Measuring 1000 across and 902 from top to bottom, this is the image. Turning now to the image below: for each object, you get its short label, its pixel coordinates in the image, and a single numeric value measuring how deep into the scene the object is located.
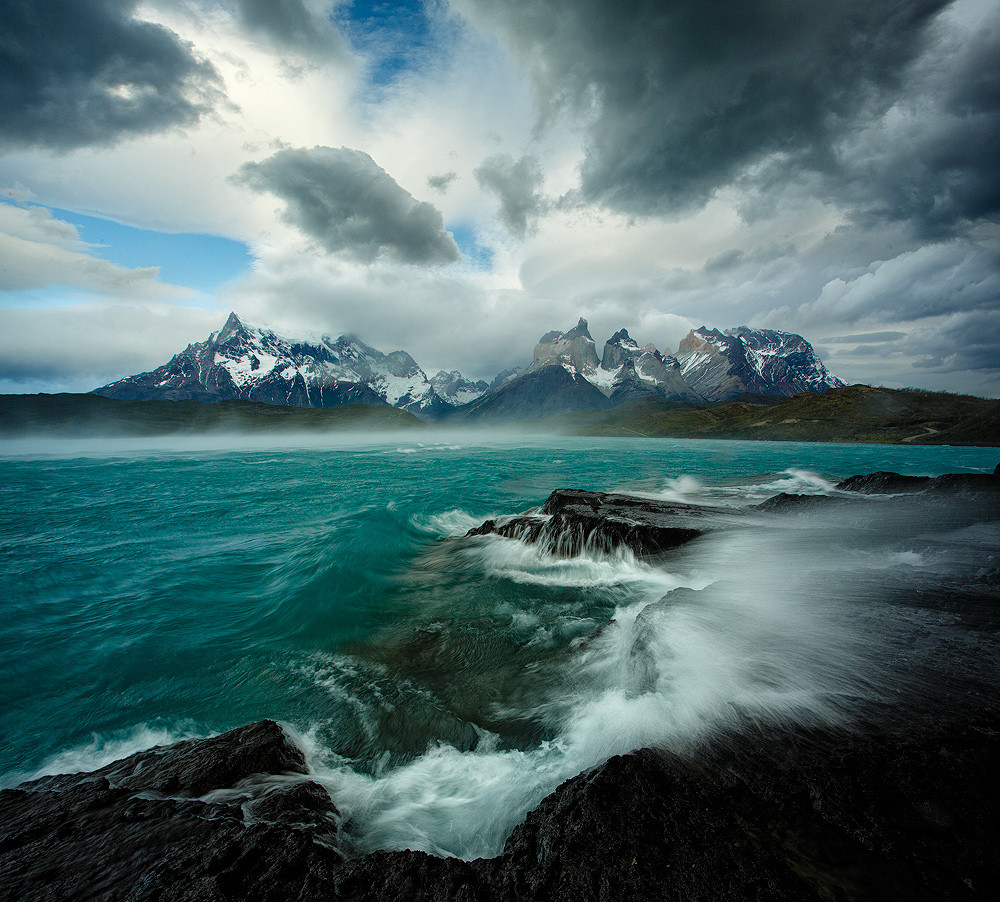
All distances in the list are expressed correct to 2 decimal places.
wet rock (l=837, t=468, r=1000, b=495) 18.95
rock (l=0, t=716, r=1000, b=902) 3.06
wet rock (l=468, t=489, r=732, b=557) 13.60
